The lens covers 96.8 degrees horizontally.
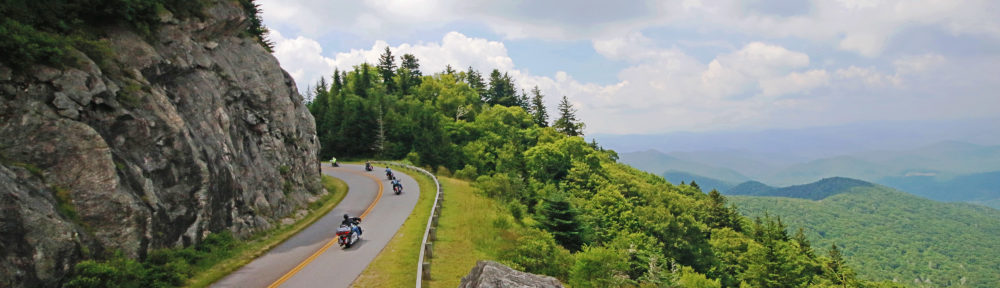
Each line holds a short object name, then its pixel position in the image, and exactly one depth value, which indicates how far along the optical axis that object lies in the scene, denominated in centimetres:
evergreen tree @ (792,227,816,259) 4612
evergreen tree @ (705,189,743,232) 5387
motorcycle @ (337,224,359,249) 1745
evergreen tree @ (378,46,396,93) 8861
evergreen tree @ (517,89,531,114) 9175
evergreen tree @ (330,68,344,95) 7281
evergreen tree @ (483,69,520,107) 9049
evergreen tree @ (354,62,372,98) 7662
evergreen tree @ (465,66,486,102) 9172
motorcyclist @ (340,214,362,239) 1830
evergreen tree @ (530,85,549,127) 8270
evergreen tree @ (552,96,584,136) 6925
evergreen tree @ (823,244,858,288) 3497
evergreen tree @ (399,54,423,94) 8419
